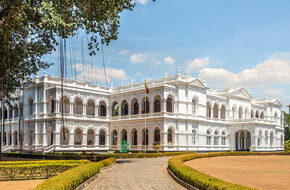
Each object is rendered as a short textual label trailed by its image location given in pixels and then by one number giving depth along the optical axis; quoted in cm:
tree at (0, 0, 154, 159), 1588
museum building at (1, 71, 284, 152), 4316
